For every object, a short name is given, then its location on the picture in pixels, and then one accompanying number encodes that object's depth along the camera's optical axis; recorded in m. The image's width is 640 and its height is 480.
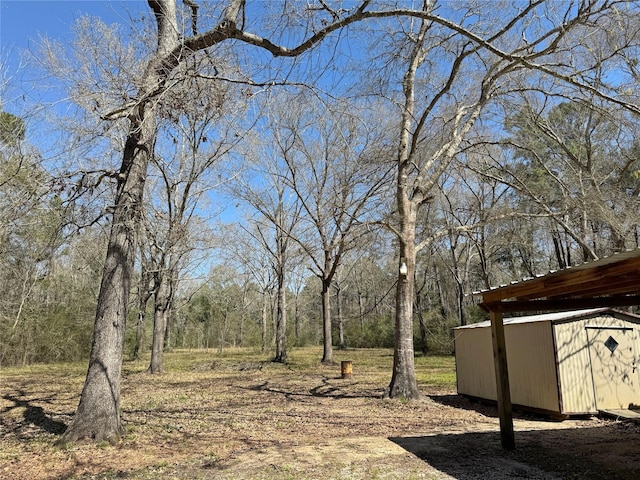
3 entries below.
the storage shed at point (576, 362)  7.91
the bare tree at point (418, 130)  9.40
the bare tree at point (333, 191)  13.46
